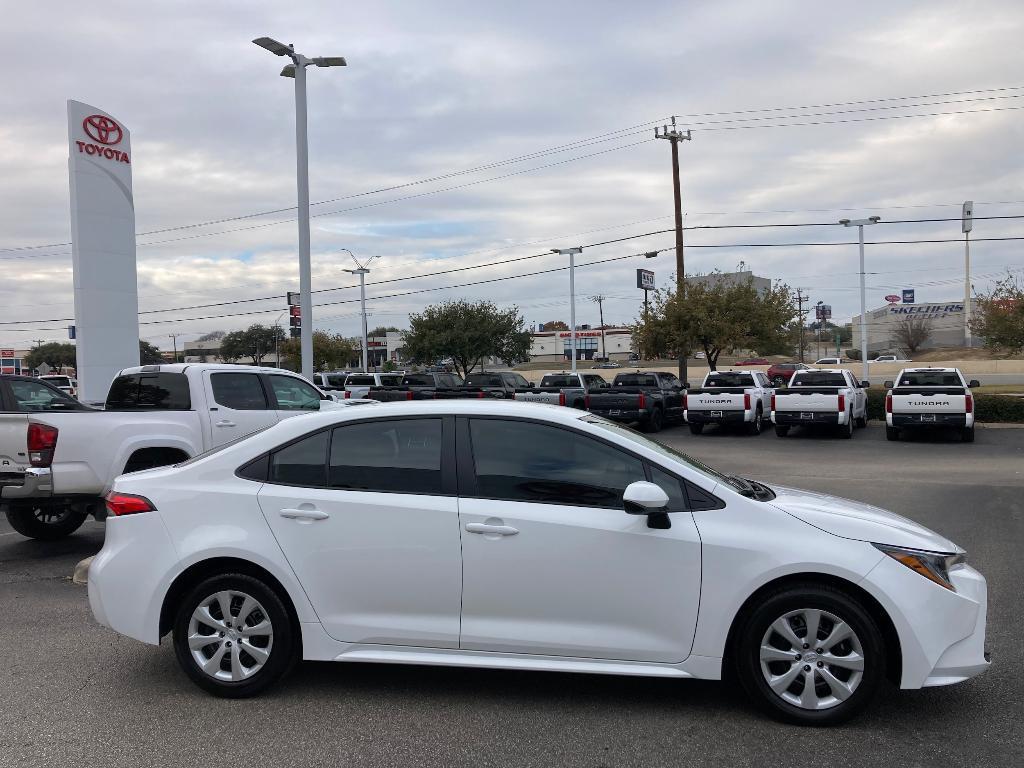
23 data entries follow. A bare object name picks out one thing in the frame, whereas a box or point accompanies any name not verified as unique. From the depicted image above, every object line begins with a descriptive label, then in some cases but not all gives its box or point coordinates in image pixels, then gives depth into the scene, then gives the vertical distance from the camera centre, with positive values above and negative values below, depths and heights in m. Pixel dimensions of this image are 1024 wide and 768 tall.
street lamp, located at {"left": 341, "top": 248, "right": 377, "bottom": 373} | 50.03 +5.27
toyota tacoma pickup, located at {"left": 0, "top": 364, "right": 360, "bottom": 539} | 7.78 -0.54
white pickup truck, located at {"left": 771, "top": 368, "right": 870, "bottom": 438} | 20.58 -1.03
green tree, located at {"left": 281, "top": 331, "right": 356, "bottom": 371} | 72.06 +1.67
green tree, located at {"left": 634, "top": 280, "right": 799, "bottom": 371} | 31.98 +1.59
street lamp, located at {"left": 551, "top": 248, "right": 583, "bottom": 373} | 45.41 +4.99
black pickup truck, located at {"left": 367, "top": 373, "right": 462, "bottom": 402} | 25.61 -0.65
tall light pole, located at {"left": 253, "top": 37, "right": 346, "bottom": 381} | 20.12 +4.74
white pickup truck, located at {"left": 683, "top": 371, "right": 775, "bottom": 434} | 22.42 -1.06
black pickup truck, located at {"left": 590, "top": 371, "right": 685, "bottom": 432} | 23.52 -1.09
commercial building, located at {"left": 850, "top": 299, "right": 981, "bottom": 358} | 98.51 +4.26
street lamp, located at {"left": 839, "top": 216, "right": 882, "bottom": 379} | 35.18 +5.19
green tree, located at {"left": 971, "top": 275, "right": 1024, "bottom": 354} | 28.75 +1.27
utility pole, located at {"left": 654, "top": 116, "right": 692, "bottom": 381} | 34.88 +6.69
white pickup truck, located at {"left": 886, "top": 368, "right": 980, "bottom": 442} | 19.27 -1.13
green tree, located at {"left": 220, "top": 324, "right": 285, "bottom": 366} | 100.12 +3.54
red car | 49.62 -0.60
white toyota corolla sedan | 4.14 -1.02
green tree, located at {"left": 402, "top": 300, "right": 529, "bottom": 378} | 47.91 +1.93
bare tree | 87.10 +2.47
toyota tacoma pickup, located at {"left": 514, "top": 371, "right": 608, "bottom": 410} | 23.56 -0.76
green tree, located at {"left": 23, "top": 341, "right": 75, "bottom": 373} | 96.75 +2.26
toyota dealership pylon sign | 21.41 +3.28
